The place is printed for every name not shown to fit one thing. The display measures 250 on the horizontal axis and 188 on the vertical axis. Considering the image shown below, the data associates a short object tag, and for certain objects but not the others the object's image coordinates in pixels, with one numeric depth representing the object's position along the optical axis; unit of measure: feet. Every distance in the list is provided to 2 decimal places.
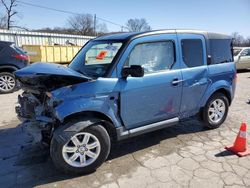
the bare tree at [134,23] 186.42
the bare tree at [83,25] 165.25
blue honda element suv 8.18
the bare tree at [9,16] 117.37
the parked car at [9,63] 21.08
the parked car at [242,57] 36.88
